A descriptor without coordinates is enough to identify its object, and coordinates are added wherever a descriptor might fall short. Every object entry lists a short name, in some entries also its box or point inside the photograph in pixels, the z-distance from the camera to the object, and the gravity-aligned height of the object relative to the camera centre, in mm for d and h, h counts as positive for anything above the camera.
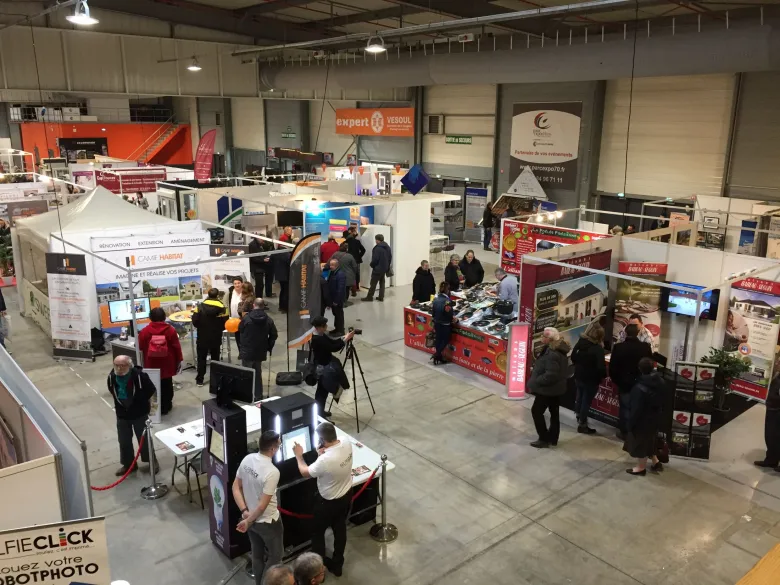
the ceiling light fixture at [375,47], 10830 +1990
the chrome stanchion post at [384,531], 5098 -3016
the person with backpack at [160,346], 6820 -2017
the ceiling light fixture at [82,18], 7715 +1758
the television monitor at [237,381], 4957 -1745
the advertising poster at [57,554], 2852 -1810
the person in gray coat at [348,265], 10898 -1804
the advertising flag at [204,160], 19047 +38
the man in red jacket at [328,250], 11578 -1622
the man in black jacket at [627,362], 6414 -2050
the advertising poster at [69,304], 8617 -2012
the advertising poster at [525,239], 10961 -1386
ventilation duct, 9539 +1958
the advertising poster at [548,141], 16516 +575
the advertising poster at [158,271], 9016 -1637
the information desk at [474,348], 8258 -2520
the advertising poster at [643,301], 8586 -1901
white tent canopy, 9797 -933
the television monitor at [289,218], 12695 -1150
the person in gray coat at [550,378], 6344 -2178
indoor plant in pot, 6793 -2200
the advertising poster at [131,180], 17031 -525
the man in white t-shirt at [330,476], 4223 -2130
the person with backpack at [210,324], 7887 -2043
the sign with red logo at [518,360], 7602 -2411
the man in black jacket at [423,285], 10188 -1988
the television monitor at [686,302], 8219 -1859
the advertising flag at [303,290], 7707 -1602
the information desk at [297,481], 4586 -2442
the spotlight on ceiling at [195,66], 14734 +2232
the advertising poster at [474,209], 19016 -1437
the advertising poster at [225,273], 9492 -1682
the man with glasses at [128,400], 5598 -2171
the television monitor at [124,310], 8875 -2120
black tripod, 7081 -2159
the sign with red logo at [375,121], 20562 +1367
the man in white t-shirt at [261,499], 3986 -2176
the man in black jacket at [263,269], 11758 -2048
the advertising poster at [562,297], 7629 -1709
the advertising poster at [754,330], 7684 -2077
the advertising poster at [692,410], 6152 -2443
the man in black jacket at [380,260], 11703 -1851
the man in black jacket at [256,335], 7328 -2034
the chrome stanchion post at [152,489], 5637 -2975
